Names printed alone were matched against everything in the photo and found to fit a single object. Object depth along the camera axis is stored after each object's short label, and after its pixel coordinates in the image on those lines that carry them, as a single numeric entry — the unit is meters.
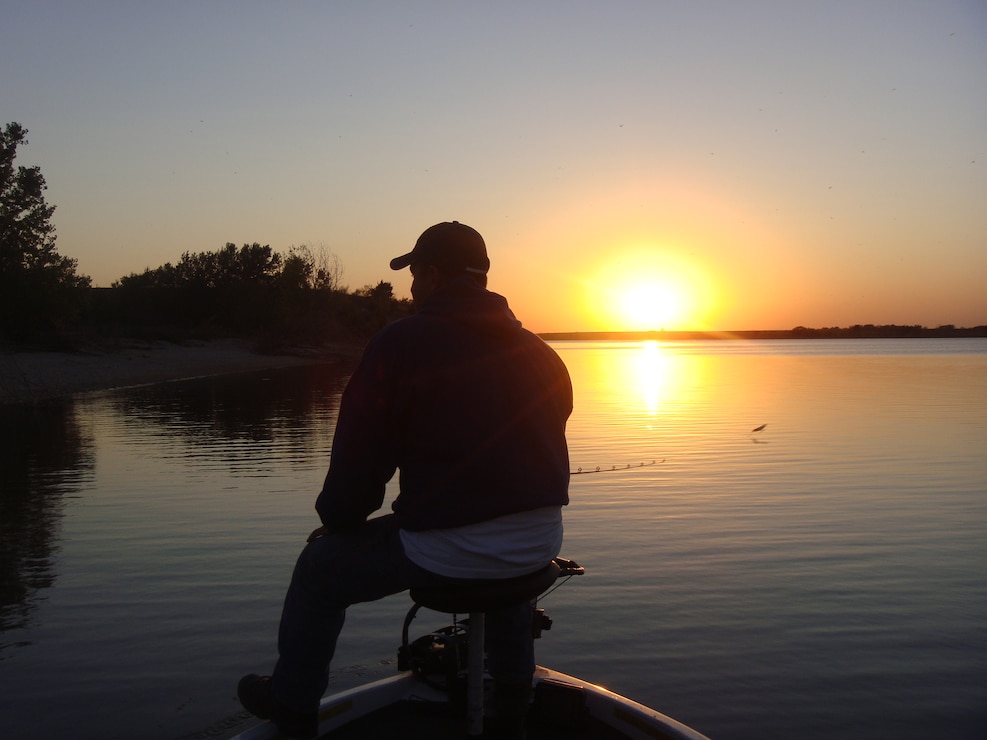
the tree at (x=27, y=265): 32.88
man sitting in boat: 2.59
